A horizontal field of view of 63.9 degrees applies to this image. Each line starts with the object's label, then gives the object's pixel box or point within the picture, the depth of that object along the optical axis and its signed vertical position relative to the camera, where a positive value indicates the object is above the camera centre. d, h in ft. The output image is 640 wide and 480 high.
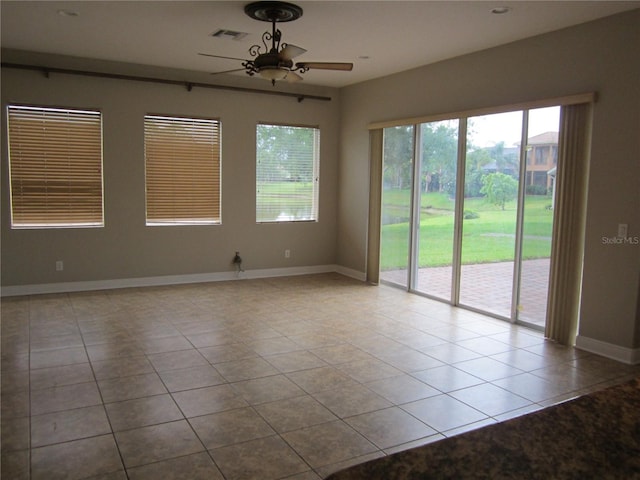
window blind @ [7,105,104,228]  19.48 +0.71
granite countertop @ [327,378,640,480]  2.69 -1.45
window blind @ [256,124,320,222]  24.09 +0.80
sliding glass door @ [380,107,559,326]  16.26 -0.62
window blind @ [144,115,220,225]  21.75 +0.76
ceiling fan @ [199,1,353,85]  13.34 +3.55
